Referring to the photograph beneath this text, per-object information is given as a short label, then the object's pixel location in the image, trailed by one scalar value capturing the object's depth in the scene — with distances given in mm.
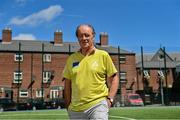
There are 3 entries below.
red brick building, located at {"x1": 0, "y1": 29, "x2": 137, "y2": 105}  33559
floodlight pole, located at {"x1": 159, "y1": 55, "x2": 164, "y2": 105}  26867
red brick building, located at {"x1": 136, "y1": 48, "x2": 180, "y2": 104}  35245
